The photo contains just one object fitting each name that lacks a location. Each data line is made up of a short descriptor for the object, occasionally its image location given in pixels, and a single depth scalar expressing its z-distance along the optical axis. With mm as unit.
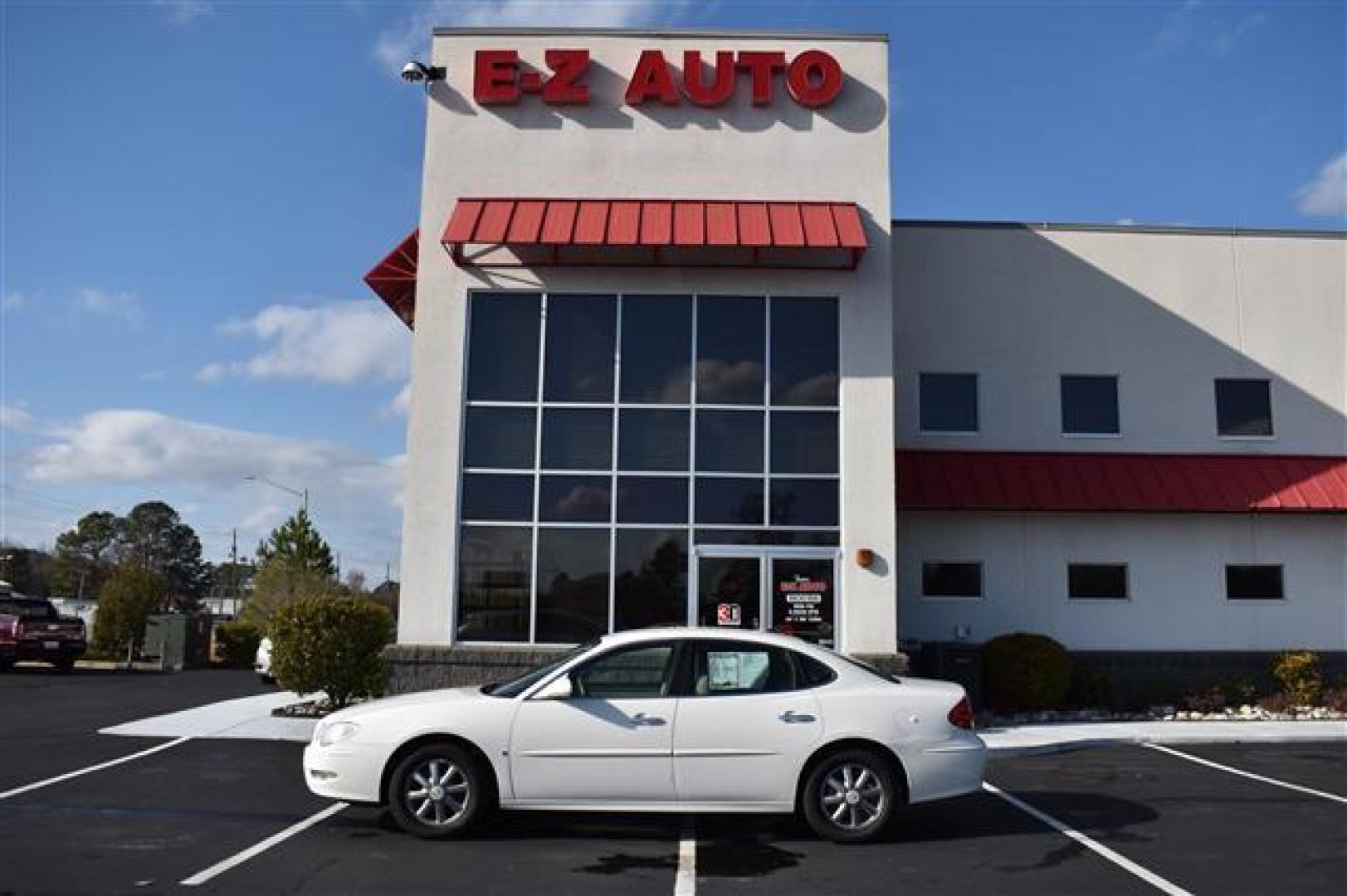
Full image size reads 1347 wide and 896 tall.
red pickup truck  26625
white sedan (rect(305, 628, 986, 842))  7578
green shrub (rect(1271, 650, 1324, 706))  16094
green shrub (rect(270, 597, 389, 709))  13906
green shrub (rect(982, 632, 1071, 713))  15430
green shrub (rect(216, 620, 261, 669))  34781
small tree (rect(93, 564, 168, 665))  33219
